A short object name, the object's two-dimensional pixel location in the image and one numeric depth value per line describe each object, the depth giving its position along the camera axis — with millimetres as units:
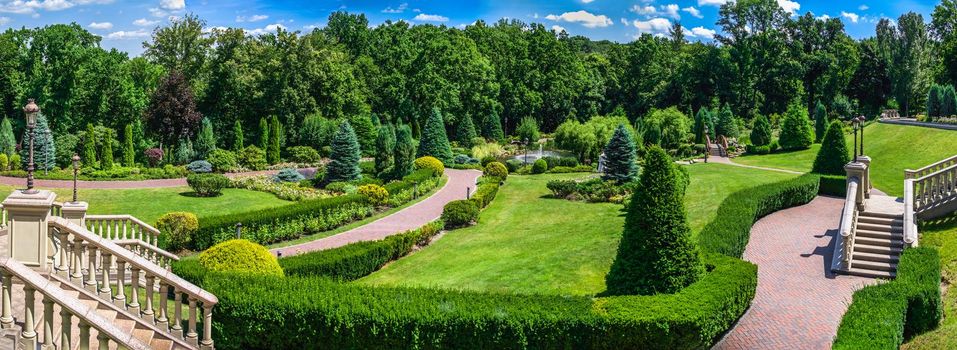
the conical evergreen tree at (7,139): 46750
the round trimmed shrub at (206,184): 31984
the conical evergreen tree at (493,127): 65688
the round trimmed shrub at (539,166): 41438
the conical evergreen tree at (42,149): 43500
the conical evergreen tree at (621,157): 30953
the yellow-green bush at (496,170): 37250
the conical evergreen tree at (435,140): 43062
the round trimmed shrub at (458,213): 26656
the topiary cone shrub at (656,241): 13469
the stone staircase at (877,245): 17922
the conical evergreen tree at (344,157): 36031
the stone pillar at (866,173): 22797
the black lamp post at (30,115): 12463
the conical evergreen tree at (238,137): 50156
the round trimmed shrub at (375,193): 29734
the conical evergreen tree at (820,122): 52125
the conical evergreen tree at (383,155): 37962
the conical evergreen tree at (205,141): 48156
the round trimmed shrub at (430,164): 38238
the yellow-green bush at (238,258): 14834
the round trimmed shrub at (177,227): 21719
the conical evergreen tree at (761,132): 50500
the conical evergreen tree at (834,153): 28141
